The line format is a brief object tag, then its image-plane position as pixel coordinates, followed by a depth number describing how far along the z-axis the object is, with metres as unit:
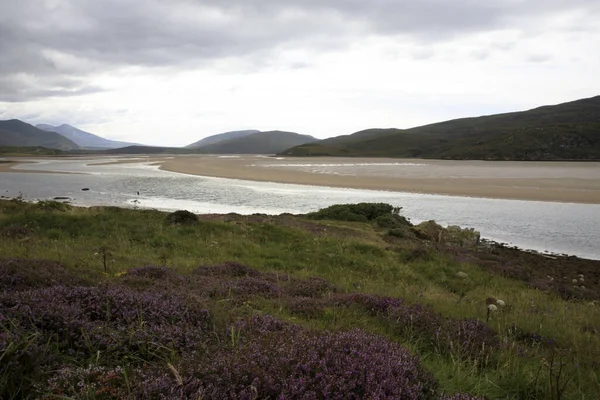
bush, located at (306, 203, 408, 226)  25.64
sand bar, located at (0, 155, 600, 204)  39.12
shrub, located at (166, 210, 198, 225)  16.17
